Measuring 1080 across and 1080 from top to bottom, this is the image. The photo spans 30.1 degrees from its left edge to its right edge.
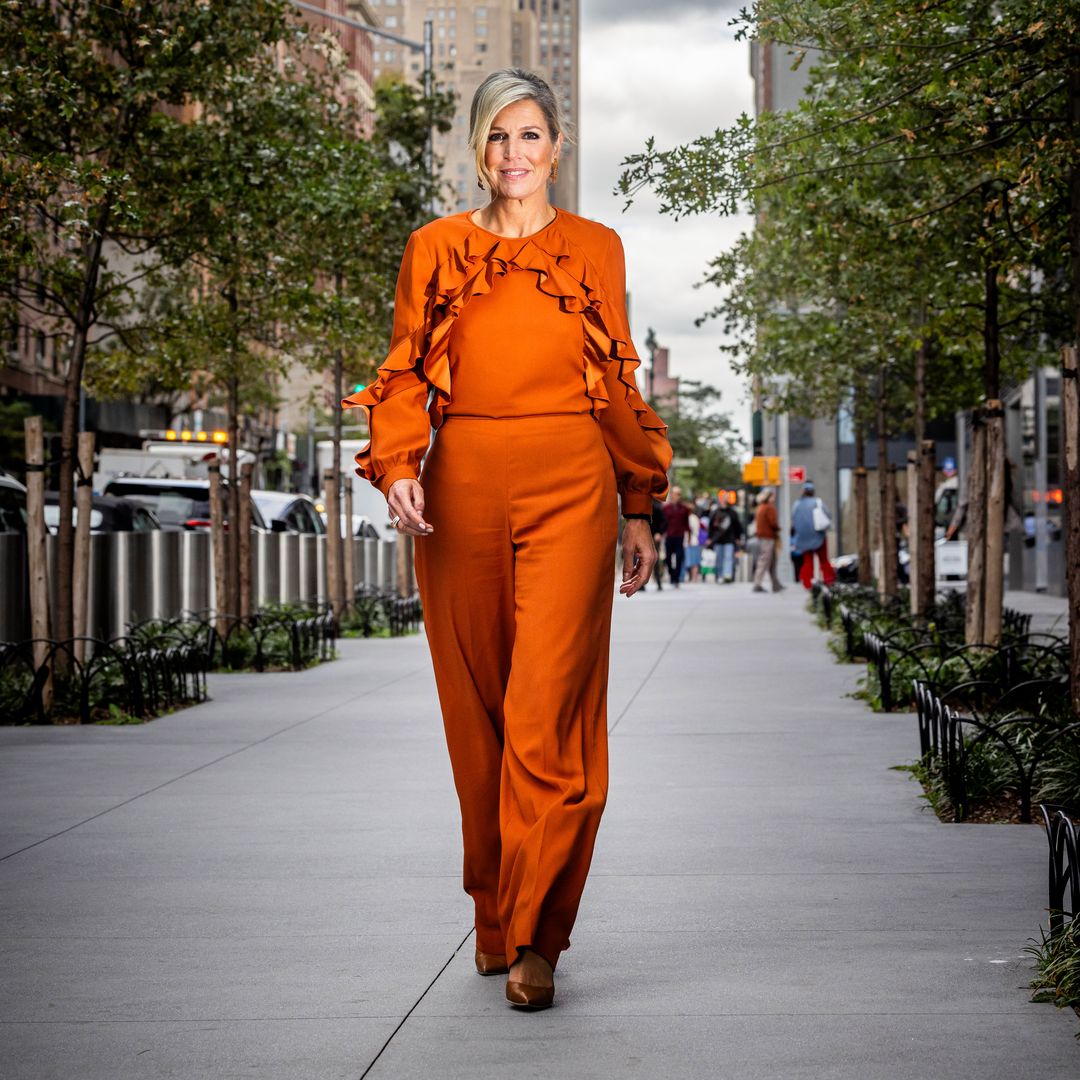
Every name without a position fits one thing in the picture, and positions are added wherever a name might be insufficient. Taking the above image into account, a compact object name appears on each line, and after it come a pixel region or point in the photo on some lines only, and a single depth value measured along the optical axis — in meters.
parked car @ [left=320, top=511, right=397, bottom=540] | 31.26
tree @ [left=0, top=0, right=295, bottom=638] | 12.75
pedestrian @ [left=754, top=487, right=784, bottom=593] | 36.47
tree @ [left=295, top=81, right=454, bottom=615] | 16.06
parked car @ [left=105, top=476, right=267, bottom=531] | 27.47
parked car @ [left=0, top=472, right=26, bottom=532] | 17.16
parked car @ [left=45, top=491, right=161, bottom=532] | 19.84
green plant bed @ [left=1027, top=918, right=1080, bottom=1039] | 4.70
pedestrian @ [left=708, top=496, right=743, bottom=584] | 43.09
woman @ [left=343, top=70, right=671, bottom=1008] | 4.68
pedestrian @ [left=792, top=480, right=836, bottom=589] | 32.50
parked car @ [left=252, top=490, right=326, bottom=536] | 29.00
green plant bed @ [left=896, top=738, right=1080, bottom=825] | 7.72
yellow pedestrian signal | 47.16
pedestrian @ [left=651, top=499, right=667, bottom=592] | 39.74
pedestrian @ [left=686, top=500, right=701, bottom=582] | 47.94
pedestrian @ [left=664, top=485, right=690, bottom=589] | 39.56
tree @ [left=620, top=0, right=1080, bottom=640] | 9.71
